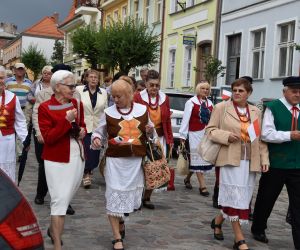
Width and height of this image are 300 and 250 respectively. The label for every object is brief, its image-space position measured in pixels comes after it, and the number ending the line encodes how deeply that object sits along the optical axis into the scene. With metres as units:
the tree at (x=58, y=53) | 69.69
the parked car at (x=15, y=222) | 2.82
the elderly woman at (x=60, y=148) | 5.41
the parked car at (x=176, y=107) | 14.76
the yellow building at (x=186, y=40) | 25.22
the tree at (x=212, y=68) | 20.77
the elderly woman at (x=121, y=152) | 5.96
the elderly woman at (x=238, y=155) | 6.14
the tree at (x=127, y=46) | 27.19
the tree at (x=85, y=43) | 33.88
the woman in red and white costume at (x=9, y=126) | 6.20
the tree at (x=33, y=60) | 65.75
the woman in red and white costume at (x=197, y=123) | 9.45
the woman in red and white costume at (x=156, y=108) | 8.20
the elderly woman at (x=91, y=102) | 9.39
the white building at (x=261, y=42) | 19.05
